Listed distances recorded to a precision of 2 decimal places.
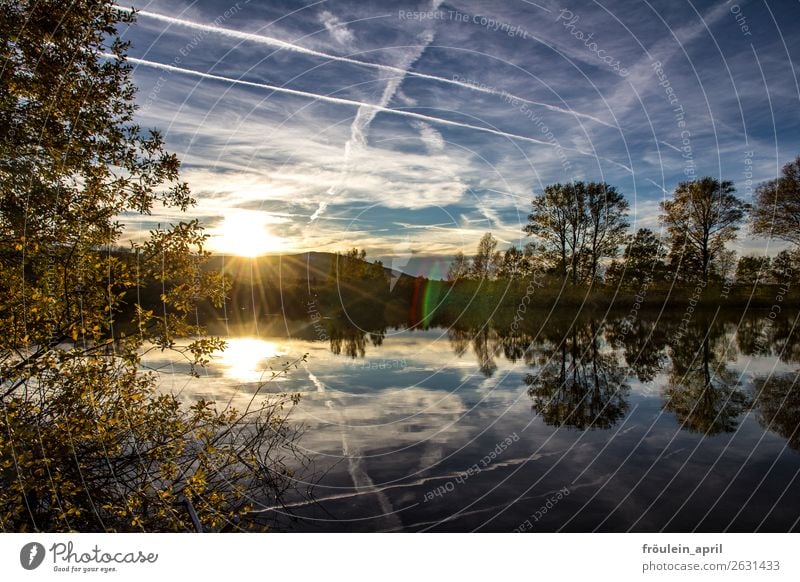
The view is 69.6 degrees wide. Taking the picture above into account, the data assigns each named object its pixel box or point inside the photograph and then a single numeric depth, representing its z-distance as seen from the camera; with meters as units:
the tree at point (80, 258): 8.61
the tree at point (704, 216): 36.25
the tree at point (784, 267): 35.66
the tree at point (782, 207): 29.61
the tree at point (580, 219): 36.94
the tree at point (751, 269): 41.13
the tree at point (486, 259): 46.66
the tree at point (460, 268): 43.51
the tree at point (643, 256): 48.04
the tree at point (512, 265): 48.87
